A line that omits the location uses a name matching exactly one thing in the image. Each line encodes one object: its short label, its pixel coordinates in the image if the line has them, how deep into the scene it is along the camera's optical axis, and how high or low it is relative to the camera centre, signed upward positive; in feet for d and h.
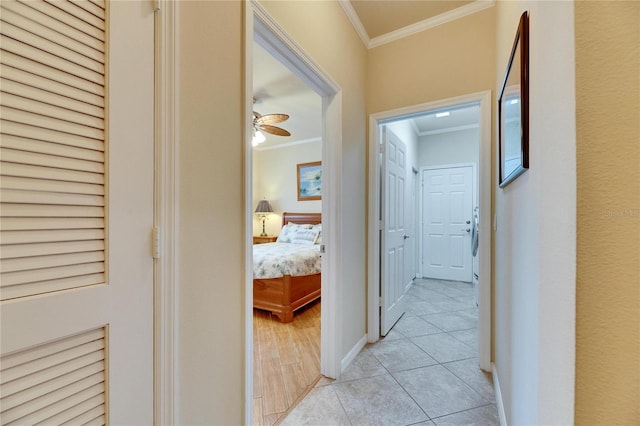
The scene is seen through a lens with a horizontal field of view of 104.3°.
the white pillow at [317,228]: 13.82 -0.95
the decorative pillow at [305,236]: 14.04 -1.39
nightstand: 17.38 -1.93
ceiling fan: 9.89 +3.70
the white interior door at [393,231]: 7.95 -0.66
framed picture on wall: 16.74 +2.13
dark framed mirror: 2.66 +1.33
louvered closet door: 1.78 +0.00
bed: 9.20 -2.85
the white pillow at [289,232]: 14.94 -1.25
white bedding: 9.18 -1.94
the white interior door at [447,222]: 14.20 -0.61
